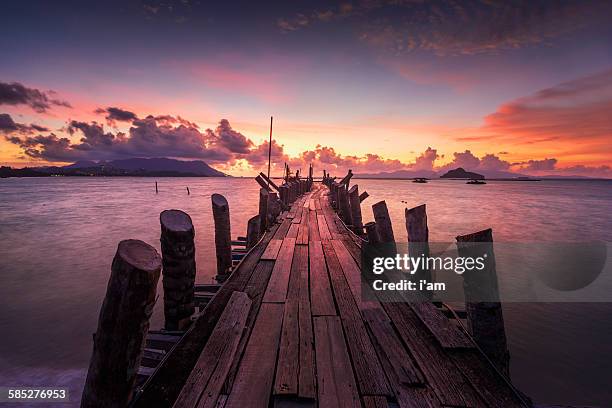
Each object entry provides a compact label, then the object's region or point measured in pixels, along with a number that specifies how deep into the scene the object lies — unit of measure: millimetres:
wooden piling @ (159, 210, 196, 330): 4109
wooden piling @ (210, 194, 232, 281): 7125
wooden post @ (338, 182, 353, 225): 12469
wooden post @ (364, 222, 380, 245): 7555
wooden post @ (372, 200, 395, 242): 6523
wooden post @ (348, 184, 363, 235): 11633
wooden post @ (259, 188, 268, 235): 9852
